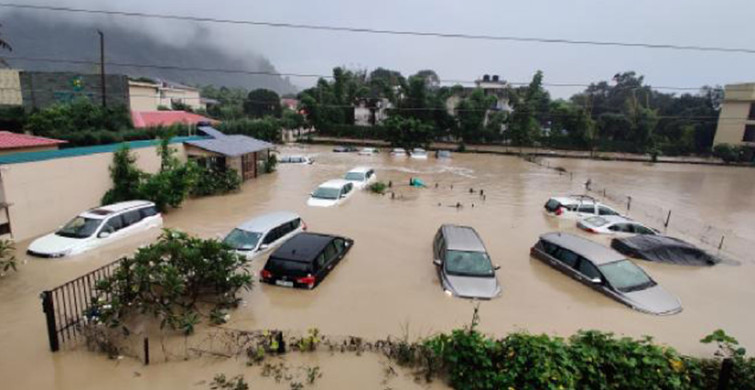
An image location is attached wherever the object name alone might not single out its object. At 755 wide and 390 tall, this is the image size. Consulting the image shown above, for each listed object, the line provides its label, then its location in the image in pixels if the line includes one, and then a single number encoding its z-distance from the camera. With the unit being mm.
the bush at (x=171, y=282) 8023
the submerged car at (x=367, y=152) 46031
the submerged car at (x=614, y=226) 16562
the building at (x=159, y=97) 39656
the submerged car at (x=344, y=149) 47688
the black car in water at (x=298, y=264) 10359
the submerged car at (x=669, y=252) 13977
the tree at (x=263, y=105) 80875
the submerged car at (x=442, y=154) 45094
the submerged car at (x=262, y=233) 11961
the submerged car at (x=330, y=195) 20314
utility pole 26158
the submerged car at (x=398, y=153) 45978
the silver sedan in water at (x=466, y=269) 10438
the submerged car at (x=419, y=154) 44406
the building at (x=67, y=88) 30531
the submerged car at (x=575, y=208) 19188
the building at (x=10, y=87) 31047
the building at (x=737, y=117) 54156
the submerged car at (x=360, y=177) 25075
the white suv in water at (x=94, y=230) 11859
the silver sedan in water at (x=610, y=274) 10250
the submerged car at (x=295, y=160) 35500
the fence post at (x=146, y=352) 7044
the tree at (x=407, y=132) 50375
